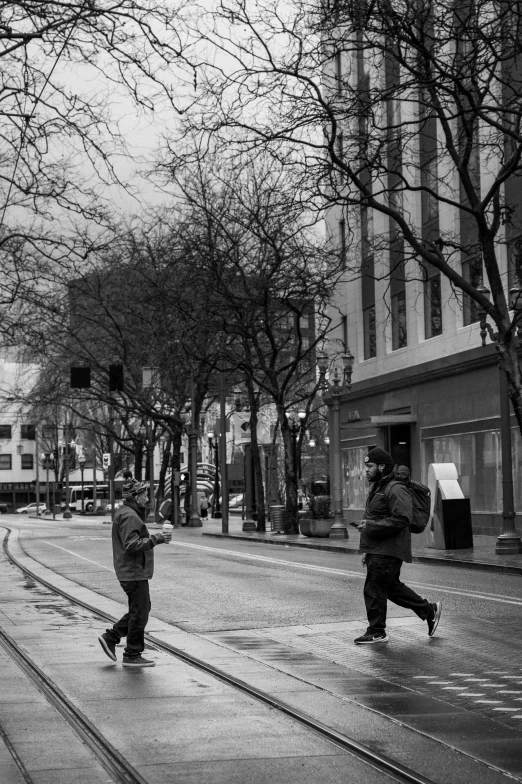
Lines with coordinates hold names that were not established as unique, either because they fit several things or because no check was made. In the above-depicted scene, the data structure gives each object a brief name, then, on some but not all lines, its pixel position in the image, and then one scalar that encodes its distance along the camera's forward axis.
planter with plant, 37.56
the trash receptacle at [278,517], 42.28
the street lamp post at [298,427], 43.12
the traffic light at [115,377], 42.97
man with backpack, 11.49
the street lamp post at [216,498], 70.19
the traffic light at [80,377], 40.94
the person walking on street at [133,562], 10.09
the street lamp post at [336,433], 36.03
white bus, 109.91
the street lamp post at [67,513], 83.24
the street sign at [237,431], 125.62
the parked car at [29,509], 119.82
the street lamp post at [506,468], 25.96
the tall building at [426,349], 35.06
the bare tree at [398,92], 19.66
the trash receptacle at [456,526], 27.80
